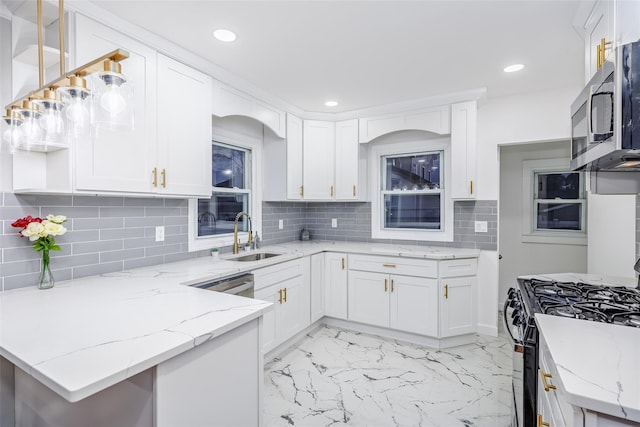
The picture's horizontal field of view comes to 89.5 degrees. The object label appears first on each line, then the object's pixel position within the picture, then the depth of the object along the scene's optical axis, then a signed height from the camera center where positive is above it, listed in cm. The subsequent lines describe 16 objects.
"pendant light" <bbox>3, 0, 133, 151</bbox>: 113 +42
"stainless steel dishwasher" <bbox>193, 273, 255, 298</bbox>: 213 -52
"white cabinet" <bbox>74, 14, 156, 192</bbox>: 177 +44
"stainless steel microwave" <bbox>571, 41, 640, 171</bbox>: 109 +36
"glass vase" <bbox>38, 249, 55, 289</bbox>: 173 -35
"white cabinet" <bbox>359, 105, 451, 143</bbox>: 331 +95
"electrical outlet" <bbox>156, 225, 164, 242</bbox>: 248 -17
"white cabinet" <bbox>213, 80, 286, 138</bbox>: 269 +96
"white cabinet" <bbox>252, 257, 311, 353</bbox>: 266 -79
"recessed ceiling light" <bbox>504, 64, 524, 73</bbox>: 261 +117
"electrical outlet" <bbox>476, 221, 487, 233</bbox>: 339 -17
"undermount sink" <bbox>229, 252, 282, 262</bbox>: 316 -45
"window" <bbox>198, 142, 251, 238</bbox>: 303 +18
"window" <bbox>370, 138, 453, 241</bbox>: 366 +25
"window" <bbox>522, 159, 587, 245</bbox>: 395 +9
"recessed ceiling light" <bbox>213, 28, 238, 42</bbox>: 209 +116
